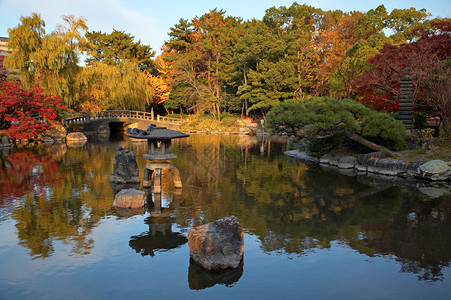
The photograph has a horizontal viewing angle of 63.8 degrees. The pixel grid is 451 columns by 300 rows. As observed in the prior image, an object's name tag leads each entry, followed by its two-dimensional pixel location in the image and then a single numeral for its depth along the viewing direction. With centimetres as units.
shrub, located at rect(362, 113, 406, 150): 1434
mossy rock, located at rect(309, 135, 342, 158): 1663
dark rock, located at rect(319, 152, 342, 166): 1606
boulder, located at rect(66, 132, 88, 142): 2604
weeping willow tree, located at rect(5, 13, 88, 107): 2473
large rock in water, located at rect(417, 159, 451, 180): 1238
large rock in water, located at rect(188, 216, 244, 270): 597
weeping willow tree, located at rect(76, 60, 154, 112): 3039
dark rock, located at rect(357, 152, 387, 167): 1429
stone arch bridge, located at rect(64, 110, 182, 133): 3048
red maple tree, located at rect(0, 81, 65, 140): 2186
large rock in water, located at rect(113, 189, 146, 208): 932
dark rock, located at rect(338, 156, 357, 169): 1519
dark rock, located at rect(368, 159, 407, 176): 1342
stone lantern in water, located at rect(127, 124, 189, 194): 1039
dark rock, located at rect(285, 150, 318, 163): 1784
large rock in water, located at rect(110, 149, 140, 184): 1187
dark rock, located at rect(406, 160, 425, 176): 1314
